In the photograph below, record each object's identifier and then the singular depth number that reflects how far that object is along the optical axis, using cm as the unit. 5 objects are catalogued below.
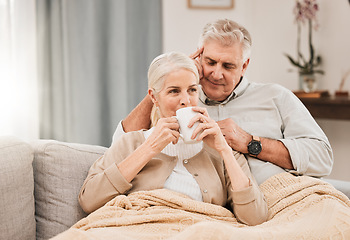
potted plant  362
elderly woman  228
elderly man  251
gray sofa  228
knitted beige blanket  209
